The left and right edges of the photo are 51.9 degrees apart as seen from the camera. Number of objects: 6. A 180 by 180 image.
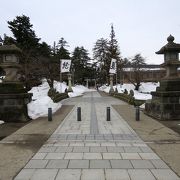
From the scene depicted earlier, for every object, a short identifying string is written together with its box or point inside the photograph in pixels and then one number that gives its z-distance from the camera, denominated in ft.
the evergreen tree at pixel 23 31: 98.33
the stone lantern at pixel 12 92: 29.19
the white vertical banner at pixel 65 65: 74.24
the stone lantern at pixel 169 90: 29.26
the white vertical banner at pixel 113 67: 85.23
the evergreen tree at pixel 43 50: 105.75
